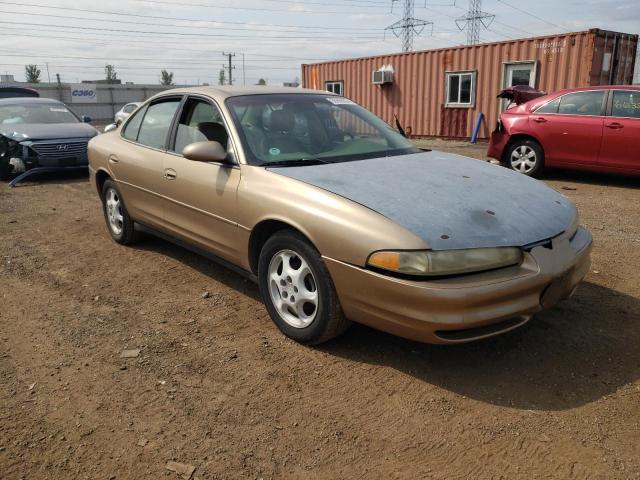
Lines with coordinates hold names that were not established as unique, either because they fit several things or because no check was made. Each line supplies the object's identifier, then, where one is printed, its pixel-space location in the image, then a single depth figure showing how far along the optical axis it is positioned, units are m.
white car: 21.52
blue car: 9.66
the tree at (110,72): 62.25
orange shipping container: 13.09
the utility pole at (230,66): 66.31
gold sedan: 2.74
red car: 7.80
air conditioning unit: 17.48
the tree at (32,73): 57.25
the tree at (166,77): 69.50
